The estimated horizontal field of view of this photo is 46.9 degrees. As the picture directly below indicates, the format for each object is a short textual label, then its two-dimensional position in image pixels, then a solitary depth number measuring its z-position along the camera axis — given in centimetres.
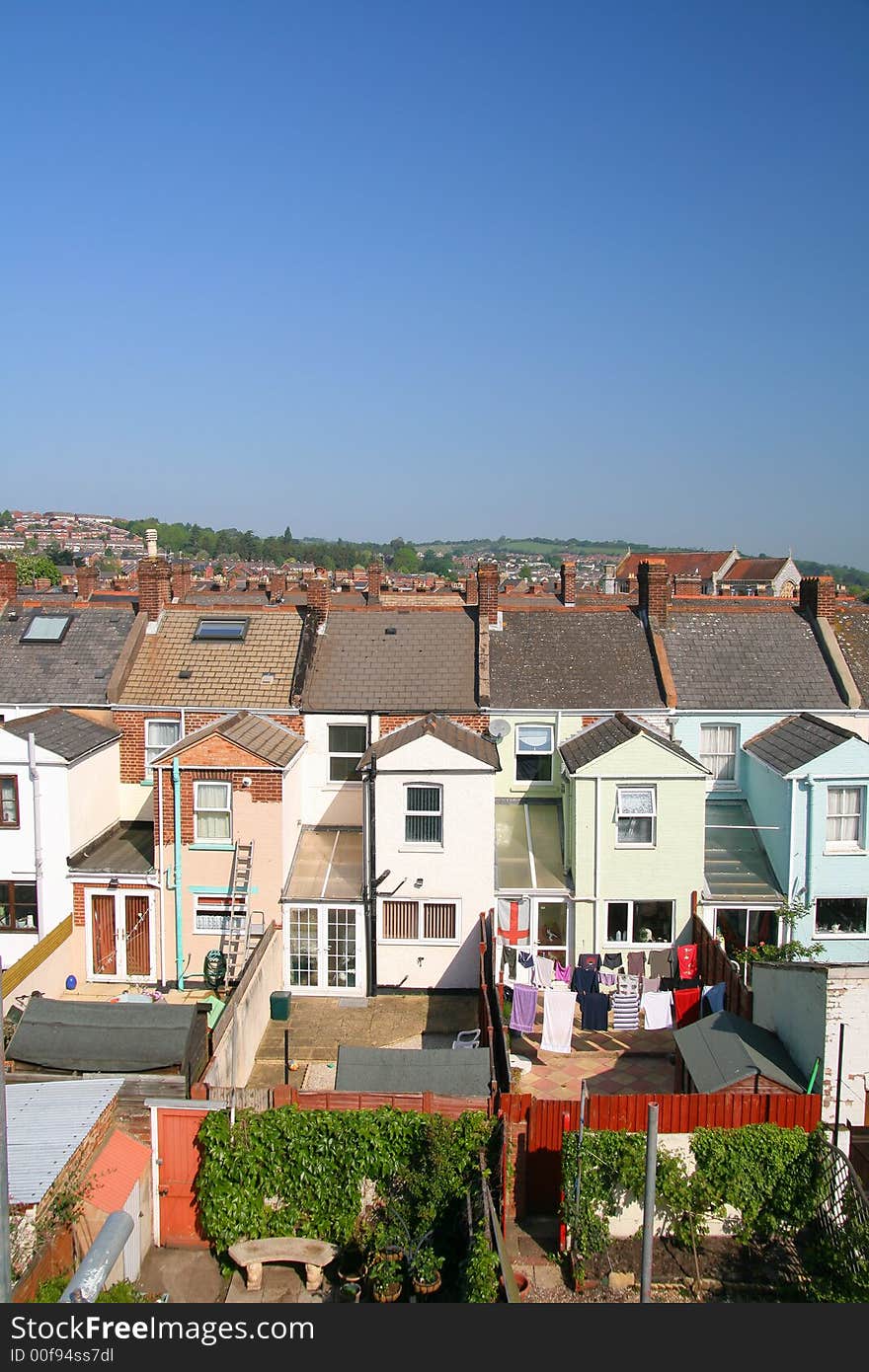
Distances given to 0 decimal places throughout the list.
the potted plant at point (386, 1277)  1270
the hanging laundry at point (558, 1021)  1952
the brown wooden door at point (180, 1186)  1415
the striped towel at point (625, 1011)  2044
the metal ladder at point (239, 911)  2212
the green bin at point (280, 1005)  2141
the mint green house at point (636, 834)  2262
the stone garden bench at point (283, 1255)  1326
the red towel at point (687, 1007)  2048
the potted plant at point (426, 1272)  1266
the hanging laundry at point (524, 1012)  1987
